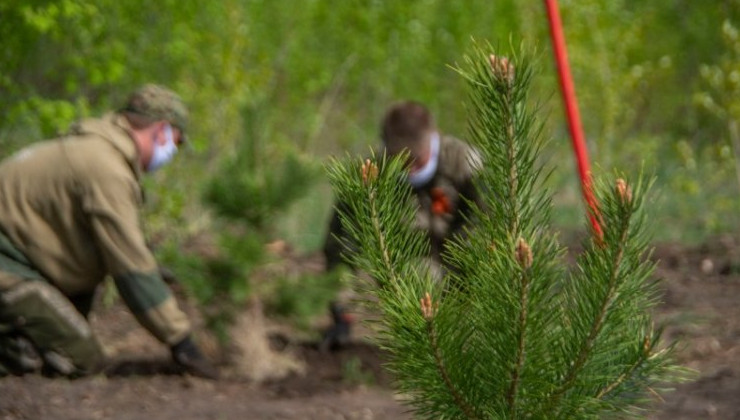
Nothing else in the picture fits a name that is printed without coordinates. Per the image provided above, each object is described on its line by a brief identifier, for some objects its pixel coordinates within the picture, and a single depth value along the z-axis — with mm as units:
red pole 12281
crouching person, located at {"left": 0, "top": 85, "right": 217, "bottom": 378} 12844
